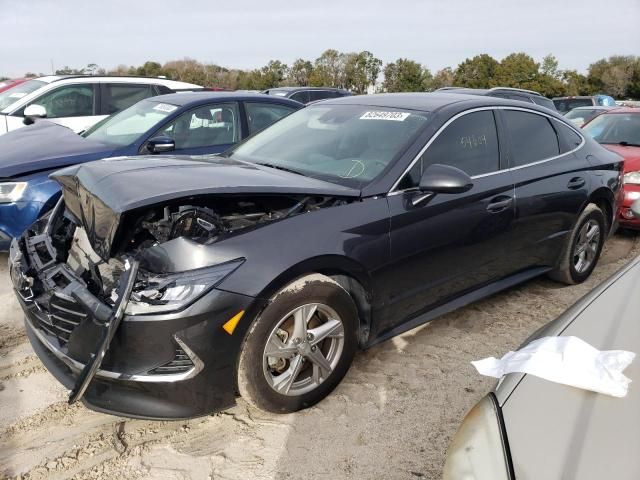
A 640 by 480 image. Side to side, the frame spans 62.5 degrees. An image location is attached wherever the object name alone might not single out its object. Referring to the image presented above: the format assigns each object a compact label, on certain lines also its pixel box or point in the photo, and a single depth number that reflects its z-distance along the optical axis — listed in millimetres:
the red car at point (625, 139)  5949
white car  7473
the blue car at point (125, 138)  4289
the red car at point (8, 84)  11300
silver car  1269
